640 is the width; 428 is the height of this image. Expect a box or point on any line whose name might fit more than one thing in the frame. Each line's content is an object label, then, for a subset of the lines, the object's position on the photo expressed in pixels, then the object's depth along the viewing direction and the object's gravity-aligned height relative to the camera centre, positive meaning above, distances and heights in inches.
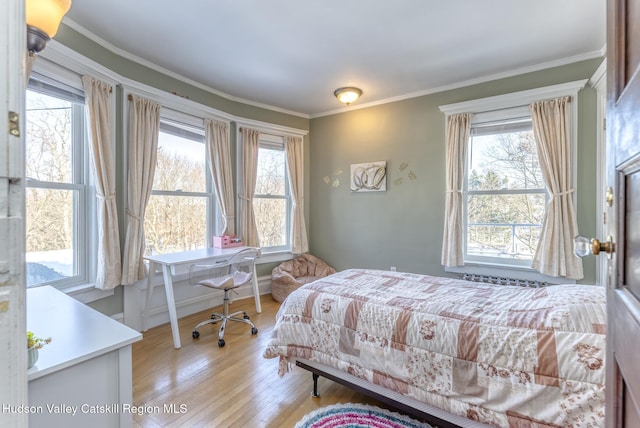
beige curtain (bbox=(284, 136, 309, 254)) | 170.7 +10.8
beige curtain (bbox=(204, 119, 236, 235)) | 137.9 +21.6
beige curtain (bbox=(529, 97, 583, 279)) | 111.3 +8.2
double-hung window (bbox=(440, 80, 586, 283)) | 120.6 +9.8
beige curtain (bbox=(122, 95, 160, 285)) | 108.3 +12.5
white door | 17.2 -0.7
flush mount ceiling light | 136.5 +55.0
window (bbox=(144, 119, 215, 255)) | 123.5 +6.6
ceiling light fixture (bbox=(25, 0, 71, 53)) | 44.9 +30.1
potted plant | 33.9 -16.3
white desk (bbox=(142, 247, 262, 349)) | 104.3 -19.2
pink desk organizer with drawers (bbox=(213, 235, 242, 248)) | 135.8 -14.8
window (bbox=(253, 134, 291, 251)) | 164.4 +7.6
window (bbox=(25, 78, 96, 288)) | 87.1 +6.5
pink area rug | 64.9 -47.4
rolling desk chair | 109.5 -28.3
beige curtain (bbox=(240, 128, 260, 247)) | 152.2 +13.6
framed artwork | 155.5 +18.3
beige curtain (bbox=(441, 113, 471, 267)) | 131.4 +13.8
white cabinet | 35.6 -21.4
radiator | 119.6 -29.9
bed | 47.2 -26.4
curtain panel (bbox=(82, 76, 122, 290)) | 97.0 +11.8
